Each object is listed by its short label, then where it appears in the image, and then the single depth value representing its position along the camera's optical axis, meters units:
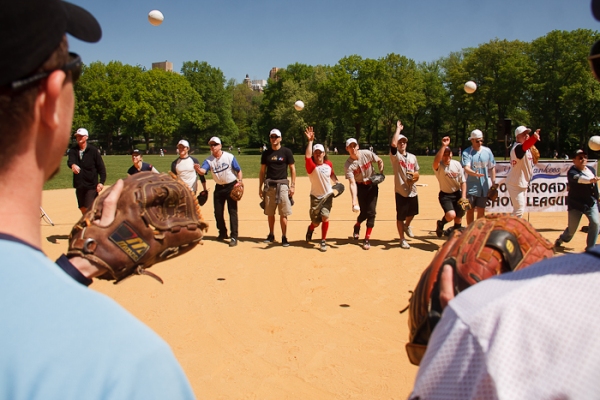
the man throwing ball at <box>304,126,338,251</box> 9.79
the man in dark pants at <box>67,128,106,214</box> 10.35
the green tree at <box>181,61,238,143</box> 85.25
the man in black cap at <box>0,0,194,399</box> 0.85
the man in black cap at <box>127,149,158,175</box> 9.88
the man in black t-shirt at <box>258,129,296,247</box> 10.12
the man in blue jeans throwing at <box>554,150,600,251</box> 8.86
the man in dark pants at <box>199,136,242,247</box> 10.30
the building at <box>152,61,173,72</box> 128.75
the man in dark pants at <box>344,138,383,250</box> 9.83
